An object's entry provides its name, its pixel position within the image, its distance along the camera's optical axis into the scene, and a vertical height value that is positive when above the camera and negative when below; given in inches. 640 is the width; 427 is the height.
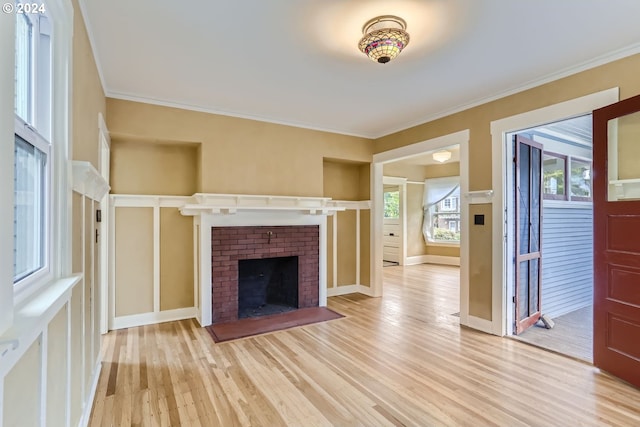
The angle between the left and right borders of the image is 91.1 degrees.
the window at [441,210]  336.2 +4.6
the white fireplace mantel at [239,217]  148.8 -1.1
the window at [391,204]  358.3 +12.3
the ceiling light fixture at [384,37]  84.4 +49.3
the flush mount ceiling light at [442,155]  249.2 +47.4
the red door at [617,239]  96.2 -7.9
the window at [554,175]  172.6 +21.9
